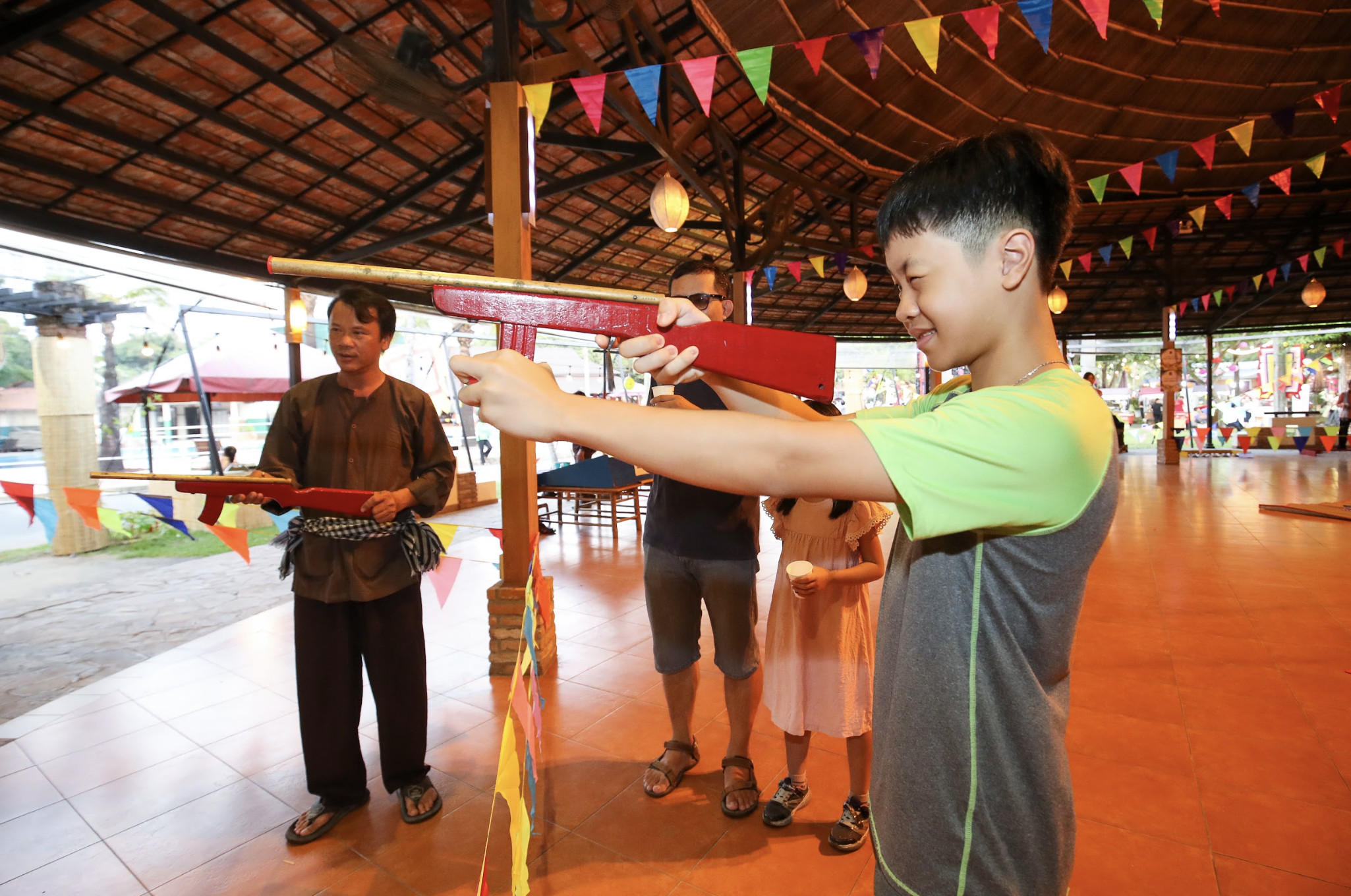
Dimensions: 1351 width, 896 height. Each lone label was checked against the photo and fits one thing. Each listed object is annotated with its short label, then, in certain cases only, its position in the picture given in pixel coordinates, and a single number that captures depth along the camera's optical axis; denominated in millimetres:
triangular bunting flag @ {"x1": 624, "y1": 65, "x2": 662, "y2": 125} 3492
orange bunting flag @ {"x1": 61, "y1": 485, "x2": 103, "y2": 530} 2781
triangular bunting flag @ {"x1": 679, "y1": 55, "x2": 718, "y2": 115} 3402
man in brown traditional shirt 2158
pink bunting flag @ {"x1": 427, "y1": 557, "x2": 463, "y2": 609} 3151
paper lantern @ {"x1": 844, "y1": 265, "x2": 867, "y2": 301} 7871
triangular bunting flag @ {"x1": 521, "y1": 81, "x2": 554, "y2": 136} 3318
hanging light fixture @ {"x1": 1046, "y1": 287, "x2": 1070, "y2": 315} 9105
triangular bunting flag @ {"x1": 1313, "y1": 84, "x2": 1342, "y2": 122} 4480
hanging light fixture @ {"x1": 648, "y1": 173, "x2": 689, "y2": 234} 4742
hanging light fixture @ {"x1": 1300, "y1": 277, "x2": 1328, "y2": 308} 9148
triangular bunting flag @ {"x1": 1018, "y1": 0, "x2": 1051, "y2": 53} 3059
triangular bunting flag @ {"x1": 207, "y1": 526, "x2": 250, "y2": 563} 2926
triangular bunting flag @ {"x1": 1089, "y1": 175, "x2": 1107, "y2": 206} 5676
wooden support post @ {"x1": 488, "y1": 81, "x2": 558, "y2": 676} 3174
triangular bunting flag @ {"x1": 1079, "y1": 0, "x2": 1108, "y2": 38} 3055
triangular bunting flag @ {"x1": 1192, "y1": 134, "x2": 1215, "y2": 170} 5070
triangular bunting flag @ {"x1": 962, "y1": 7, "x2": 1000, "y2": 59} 3279
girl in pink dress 2035
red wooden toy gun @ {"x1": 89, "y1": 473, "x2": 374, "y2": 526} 1884
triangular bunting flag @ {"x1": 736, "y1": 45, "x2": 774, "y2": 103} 3354
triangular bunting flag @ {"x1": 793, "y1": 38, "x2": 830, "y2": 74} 3496
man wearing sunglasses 2195
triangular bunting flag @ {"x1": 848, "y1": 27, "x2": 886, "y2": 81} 3432
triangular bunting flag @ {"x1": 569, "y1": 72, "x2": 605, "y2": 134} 3398
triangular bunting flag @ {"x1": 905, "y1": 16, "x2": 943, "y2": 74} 3262
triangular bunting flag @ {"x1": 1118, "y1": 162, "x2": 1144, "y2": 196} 5320
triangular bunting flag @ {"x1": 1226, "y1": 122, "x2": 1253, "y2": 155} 4684
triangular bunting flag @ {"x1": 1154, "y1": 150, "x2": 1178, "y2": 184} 5147
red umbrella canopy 7180
